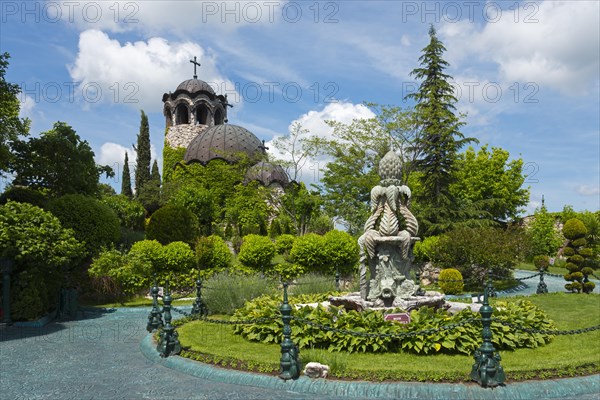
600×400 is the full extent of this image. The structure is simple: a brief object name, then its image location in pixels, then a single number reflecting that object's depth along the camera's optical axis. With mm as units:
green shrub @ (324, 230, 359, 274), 18531
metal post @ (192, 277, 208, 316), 11555
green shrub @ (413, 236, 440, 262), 19831
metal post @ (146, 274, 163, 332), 9852
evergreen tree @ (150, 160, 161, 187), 44538
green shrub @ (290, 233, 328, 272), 18422
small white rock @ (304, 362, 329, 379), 6316
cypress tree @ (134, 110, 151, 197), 42156
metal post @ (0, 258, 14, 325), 10680
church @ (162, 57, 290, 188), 36650
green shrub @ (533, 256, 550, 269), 25359
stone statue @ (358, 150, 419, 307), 9930
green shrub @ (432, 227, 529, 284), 17609
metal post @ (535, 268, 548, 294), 16719
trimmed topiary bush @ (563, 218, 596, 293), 16828
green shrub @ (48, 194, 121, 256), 14134
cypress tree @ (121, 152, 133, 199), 45969
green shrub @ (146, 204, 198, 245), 19467
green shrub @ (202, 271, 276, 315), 12344
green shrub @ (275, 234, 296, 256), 22281
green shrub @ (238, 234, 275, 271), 18719
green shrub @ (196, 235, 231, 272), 17656
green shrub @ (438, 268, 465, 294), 16688
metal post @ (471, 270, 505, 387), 5863
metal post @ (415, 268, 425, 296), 10340
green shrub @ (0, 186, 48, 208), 15688
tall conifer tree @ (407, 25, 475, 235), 24328
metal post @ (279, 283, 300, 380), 6328
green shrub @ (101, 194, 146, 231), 27859
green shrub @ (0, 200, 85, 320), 10484
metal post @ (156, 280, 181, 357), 7738
